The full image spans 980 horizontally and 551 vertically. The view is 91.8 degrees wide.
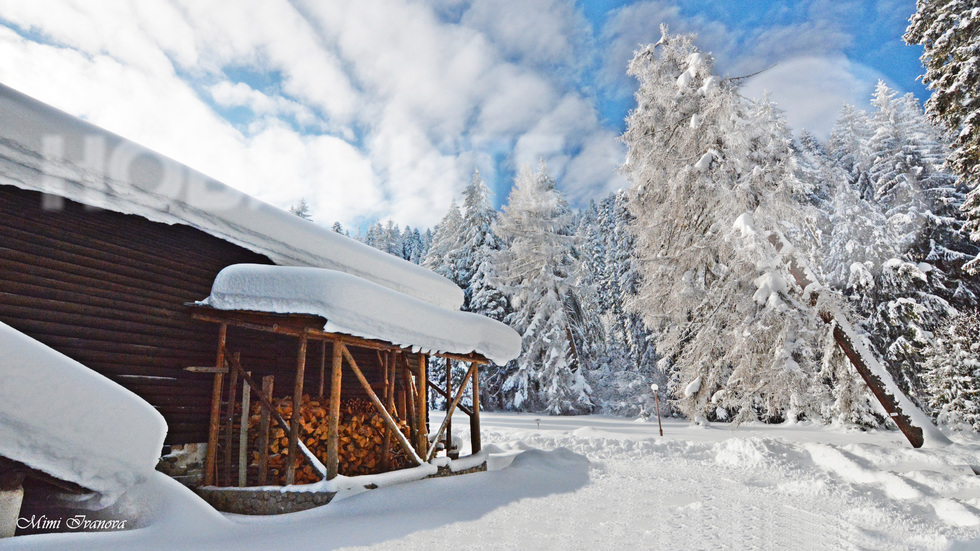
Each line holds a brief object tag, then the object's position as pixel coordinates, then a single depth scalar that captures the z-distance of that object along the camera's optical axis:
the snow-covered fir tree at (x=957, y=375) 14.23
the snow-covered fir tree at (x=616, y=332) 24.98
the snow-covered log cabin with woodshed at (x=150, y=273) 5.58
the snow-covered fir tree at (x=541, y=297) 22.69
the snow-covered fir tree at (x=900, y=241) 16.70
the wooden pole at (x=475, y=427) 9.70
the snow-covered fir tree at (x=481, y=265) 25.53
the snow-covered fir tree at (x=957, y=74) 8.66
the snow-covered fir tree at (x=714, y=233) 11.00
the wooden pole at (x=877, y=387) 10.31
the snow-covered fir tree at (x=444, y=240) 32.06
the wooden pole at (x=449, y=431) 10.16
